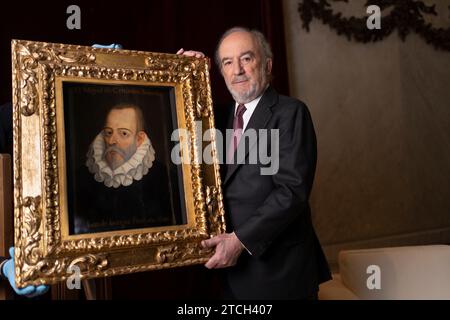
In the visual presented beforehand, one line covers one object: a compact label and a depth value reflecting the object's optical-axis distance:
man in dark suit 1.64
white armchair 2.07
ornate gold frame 1.35
